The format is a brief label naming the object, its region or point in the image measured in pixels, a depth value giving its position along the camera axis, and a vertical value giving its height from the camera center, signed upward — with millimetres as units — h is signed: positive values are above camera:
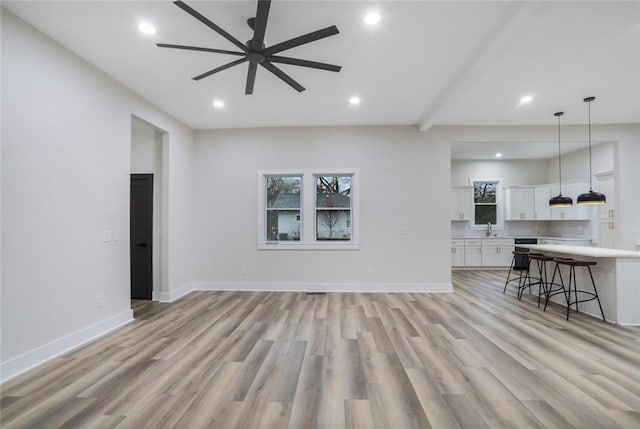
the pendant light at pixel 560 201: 4930 +285
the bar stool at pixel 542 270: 4601 -896
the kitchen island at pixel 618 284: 3670 -855
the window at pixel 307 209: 5504 +179
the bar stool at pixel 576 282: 3855 -924
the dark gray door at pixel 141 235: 4945 -275
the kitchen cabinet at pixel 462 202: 8094 +448
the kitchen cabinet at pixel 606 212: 6168 +122
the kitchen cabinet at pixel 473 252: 7848 -910
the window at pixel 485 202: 8359 +461
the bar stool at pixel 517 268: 5015 -1212
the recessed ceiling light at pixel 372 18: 2512 +1749
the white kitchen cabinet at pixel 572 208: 7008 +242
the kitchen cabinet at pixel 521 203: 7949 +413
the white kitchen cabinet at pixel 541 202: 7738 +432
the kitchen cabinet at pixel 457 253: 7855 -938
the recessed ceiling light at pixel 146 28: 2648 +1760
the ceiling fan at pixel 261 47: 2120 +1438
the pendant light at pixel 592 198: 4383 +298
